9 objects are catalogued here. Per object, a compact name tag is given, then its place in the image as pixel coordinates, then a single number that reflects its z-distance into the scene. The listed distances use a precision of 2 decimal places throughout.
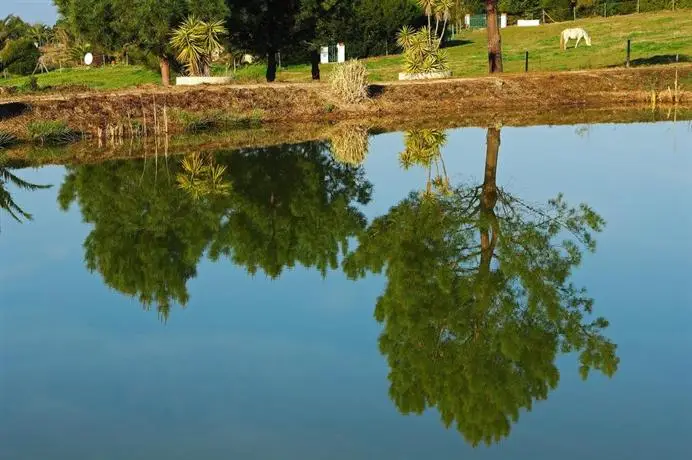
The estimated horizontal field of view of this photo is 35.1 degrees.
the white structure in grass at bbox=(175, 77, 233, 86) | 43.59
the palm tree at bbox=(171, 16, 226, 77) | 41.94
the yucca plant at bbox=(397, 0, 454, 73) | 46.81
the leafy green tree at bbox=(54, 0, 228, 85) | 42.28
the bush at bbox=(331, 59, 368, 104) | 42.44
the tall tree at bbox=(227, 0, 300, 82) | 44.38
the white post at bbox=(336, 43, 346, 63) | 68.31
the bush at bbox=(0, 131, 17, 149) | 35.53
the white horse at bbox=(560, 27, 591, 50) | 63.29
